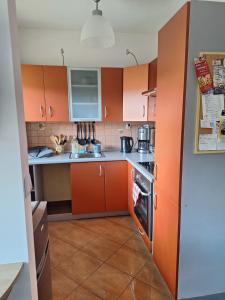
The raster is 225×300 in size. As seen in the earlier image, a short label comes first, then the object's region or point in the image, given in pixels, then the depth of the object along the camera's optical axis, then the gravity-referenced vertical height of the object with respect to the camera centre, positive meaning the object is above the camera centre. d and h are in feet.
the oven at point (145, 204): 6.34 -2.70
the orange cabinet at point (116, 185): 8.82 -2.75
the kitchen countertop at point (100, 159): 8.30 -1.48
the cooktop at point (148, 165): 6.79 -1.56
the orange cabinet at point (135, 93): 8.57 +1.33
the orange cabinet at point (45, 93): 8.47 +1.31
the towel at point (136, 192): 7.12 -2.49
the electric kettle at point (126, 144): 9.80 -1.01
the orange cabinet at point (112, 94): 9.00 +1.31
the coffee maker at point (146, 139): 9.48 -0.77
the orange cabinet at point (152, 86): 8.27 +1.52
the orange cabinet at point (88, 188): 8.63 -2.77
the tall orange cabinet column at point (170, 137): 4.22 -0.35
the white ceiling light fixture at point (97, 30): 5.31 +2.46
